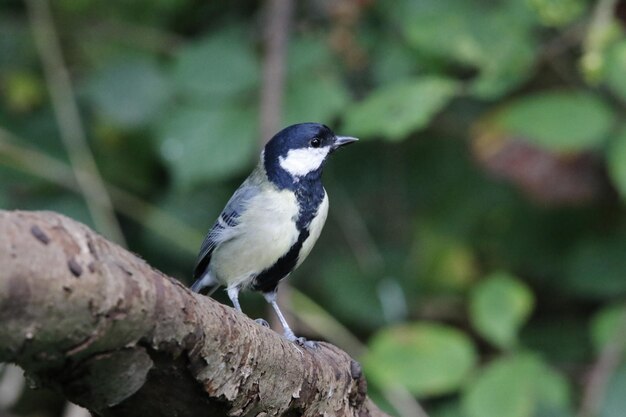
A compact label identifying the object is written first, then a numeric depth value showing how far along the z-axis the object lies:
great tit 5.20
